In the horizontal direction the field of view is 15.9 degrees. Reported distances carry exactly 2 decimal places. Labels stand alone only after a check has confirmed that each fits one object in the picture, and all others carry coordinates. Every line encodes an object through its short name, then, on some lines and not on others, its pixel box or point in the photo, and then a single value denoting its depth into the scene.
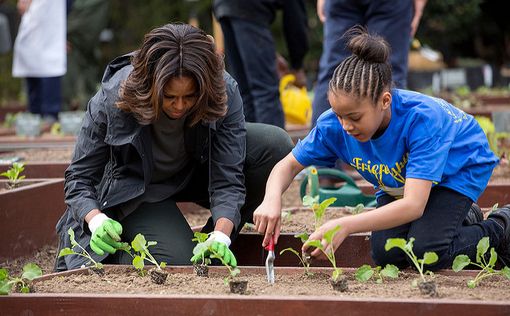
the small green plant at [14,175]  7.93
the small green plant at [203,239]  5.84
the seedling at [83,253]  5.71
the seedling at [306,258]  5.73
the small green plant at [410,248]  5.08
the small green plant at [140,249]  5.69
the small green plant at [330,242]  5.28
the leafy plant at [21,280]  5.22
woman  6.05
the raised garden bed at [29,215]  7.59
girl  5.55
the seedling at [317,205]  5.71
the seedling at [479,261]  5.51
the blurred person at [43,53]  14.89
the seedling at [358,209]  7.32
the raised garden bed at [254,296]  4.81
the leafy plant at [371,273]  5.45
